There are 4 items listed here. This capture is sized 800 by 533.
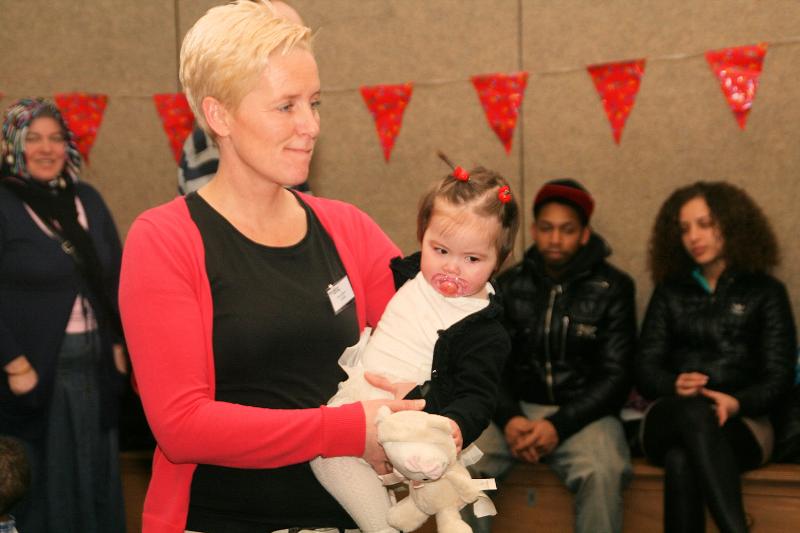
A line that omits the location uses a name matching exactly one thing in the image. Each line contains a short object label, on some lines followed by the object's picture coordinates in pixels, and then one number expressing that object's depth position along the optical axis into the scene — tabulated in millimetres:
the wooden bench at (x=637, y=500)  3693
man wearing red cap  3846
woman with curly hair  3547
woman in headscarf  3727
